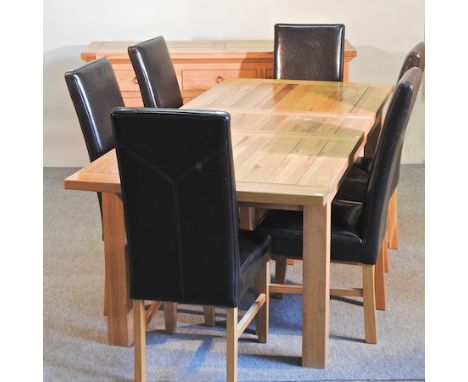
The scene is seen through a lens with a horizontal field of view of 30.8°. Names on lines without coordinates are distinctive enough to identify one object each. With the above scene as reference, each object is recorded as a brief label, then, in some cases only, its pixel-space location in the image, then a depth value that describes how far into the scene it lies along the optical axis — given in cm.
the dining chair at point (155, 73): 389
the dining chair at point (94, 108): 316
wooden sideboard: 486
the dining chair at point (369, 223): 291
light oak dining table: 273
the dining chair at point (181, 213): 245
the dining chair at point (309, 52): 449
